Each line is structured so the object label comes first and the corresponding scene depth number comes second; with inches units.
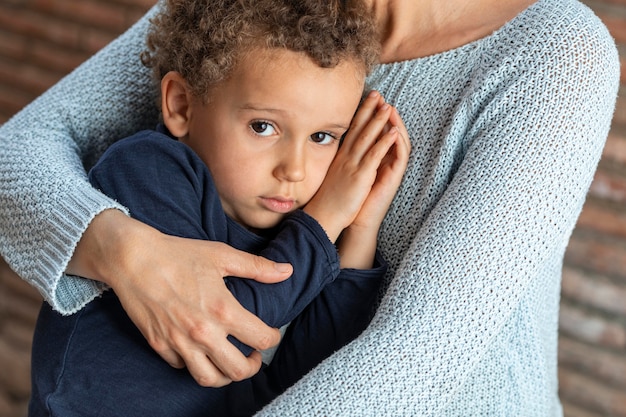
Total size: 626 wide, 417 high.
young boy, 40.1
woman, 36.6
